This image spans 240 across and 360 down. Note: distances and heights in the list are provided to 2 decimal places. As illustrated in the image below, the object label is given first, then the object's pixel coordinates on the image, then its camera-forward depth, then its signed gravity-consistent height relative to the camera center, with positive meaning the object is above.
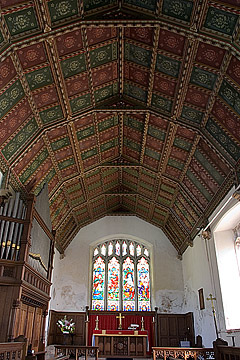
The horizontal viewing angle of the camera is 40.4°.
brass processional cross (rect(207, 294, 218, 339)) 11.83 +0.96
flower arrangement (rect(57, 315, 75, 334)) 15.65 +0.61
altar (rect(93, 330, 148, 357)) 15.40 -0.12
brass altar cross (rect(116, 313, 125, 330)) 16.93 +1.04
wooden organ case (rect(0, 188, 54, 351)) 8.87 +1.83
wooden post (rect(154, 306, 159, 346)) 16.89 +0.65
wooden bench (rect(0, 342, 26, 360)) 6.79 -0.21
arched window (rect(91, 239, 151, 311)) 18.05 +3.29
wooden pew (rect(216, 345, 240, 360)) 8.96 -0.33
